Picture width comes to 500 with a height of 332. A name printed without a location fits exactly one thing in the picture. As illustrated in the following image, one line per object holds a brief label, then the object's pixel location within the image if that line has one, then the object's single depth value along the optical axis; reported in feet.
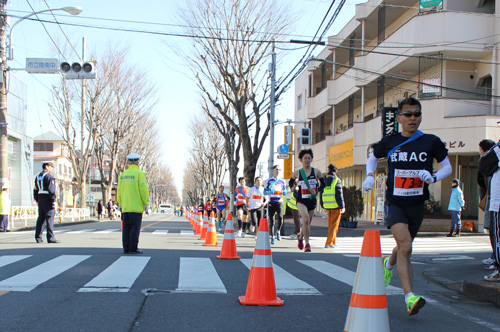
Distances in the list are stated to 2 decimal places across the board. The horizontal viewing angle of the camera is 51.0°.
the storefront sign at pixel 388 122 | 72.38
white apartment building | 67.72
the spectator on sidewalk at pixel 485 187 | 22.68
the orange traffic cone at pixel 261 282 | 16.61
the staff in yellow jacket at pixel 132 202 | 30.89
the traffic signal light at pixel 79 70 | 56.85
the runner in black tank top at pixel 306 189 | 32.89
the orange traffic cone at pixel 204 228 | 45.45
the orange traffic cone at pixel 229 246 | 28.76
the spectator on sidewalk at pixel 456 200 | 49.88
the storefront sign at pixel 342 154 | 95.40
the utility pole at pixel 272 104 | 72.86
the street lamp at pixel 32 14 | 55.88
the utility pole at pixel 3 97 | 55.57
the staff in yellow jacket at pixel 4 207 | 56.13
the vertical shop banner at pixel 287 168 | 107.04
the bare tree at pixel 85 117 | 110.32
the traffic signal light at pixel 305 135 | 70.44
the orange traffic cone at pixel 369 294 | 10.56
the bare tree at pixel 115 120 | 112.50
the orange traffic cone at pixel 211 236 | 38.14
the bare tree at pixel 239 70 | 69.31
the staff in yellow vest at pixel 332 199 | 37.35
